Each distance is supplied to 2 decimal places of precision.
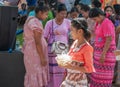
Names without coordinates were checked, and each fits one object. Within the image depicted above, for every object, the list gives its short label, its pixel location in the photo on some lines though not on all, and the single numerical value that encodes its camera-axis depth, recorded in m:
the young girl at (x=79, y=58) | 3.26
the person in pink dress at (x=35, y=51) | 4.43
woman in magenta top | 4.59
